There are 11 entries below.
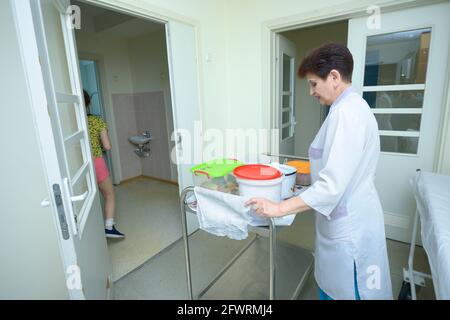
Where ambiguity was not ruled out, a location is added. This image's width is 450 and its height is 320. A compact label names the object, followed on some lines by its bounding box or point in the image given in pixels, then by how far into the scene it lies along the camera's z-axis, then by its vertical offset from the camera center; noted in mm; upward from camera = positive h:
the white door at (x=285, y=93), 2645 +107
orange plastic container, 1353 -405
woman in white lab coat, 853 -340
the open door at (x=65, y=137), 802 -113
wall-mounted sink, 4188 -524
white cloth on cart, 993 -456
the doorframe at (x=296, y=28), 1861 +622
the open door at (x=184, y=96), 2133 +89
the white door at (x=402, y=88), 1866 +79
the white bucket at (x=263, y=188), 965 -332
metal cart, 1027 -1220
